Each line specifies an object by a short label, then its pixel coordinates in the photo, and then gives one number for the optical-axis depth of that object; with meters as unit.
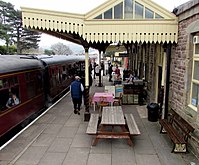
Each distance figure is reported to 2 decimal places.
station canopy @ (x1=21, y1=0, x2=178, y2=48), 7.55
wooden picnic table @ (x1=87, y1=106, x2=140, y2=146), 6.30
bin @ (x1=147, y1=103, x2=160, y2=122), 8.41
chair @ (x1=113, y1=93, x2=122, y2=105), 10.58
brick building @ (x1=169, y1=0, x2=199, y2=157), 5.91
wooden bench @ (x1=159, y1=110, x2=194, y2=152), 5.77
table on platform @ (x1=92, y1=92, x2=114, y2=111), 9.82
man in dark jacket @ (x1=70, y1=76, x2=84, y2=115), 9.40
